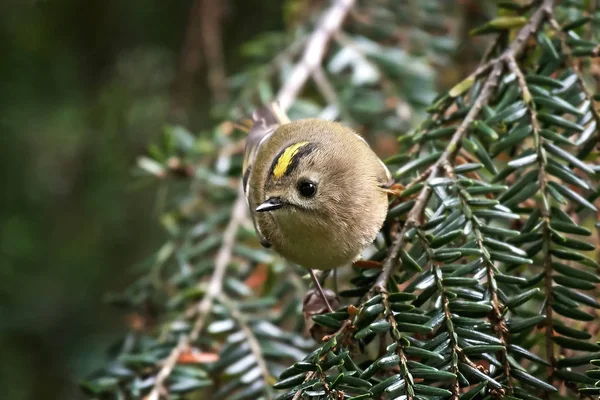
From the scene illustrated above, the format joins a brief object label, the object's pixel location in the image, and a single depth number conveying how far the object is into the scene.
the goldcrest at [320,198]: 2.00
